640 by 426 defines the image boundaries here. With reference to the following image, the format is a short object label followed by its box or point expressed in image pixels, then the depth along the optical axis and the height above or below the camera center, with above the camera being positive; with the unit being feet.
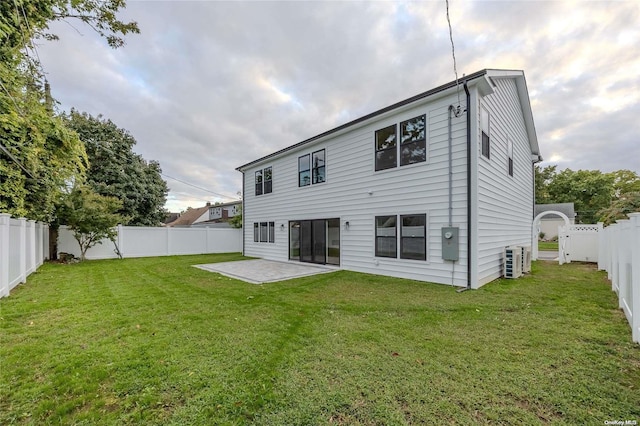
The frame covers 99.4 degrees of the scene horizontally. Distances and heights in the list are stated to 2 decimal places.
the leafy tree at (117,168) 54.70 +10.21
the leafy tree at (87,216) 36.94 +0.05
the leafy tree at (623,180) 90.43 +12.52
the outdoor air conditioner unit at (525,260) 27.55 -4.44
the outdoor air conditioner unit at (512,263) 25.03 -4.31
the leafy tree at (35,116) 22.30 +9.29
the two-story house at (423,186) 21.47 +3.02
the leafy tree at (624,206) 29.55 +1.19
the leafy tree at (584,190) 97.96 +9.97
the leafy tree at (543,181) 112.98 +14.80
